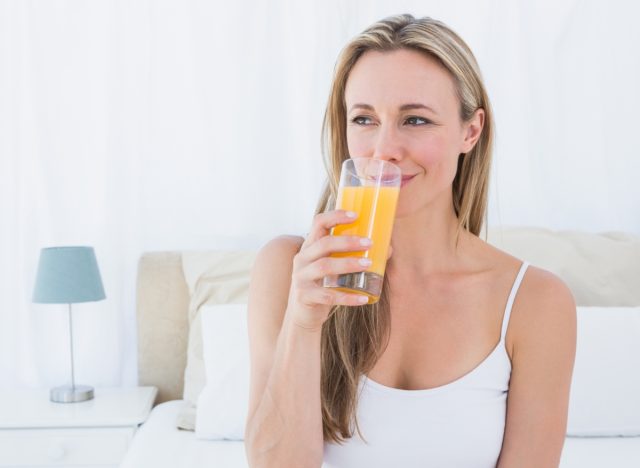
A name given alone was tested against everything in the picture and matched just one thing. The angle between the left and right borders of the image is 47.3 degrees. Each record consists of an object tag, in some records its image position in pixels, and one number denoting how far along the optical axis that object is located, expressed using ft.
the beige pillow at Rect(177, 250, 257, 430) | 8.74
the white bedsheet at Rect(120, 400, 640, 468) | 6.87
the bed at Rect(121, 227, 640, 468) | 7.24
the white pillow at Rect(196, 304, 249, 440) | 7.48
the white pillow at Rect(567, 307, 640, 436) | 7.43
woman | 4.34
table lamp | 8.50
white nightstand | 8.15
